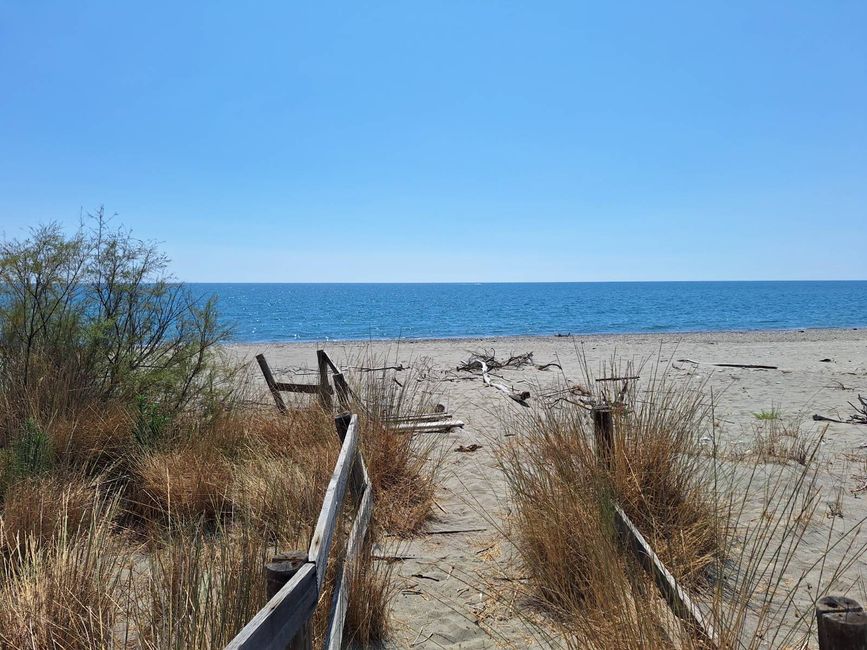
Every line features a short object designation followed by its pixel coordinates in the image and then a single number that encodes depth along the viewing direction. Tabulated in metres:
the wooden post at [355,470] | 4.67
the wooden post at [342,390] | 6.53
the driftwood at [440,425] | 8.00
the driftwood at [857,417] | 8.55
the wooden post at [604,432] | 4.21
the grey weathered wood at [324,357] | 7.57
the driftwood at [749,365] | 15.40
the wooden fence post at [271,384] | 7.13
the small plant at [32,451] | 4.48
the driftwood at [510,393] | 10.60
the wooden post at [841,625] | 1.68
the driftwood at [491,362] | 15.38
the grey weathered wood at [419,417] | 5.98
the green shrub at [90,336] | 5.82
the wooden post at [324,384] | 6.72
